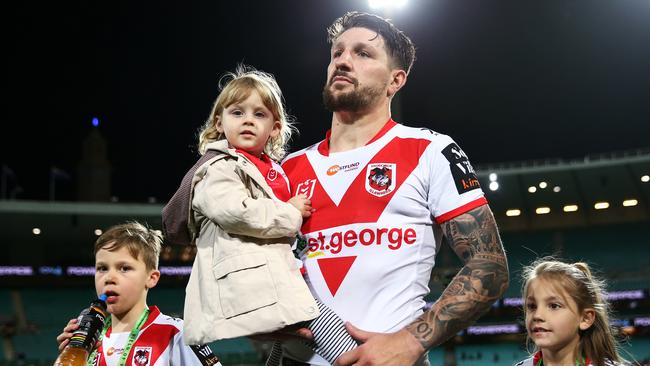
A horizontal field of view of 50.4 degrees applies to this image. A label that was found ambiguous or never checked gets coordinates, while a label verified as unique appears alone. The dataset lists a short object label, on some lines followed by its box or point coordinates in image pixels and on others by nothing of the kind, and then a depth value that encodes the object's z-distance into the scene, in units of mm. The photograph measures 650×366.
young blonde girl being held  2082
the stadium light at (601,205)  27203
